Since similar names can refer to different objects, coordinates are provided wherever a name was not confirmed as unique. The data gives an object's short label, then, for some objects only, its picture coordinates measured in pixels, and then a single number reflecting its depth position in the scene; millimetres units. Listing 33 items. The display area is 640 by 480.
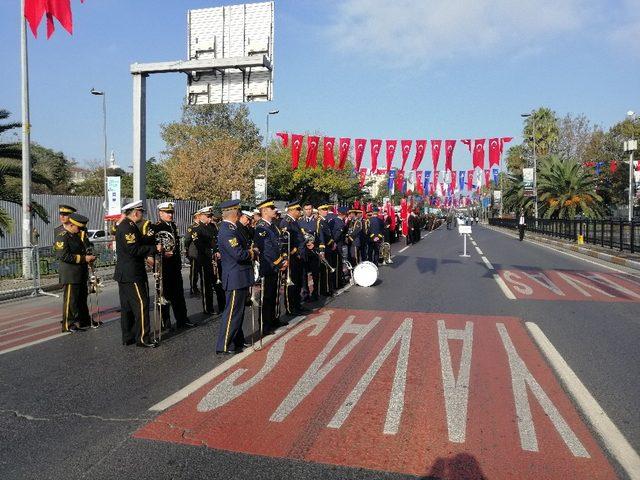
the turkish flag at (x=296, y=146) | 23531
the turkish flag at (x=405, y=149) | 23902
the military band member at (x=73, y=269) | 7746
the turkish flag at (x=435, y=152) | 23828
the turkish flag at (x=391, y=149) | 24016
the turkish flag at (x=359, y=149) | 23875
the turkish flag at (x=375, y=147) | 23859
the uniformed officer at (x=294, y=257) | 8969
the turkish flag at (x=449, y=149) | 23484
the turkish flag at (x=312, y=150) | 23239
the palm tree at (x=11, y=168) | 15188
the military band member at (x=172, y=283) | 7863
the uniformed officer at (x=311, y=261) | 10313
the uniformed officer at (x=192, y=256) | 9516
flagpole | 13797
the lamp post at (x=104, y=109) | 37781
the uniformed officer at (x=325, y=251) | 10703
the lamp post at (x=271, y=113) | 42719
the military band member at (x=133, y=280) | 6738
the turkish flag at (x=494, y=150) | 22453
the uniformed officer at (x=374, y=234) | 16094
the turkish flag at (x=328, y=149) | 24000
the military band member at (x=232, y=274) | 6266
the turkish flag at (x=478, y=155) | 22938
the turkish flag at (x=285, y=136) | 24047
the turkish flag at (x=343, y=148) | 23477
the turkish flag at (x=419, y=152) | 23578
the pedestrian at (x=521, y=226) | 34312
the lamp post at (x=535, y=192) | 41494
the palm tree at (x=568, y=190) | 42031
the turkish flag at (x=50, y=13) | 9766
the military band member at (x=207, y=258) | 9133
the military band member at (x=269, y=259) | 7523
